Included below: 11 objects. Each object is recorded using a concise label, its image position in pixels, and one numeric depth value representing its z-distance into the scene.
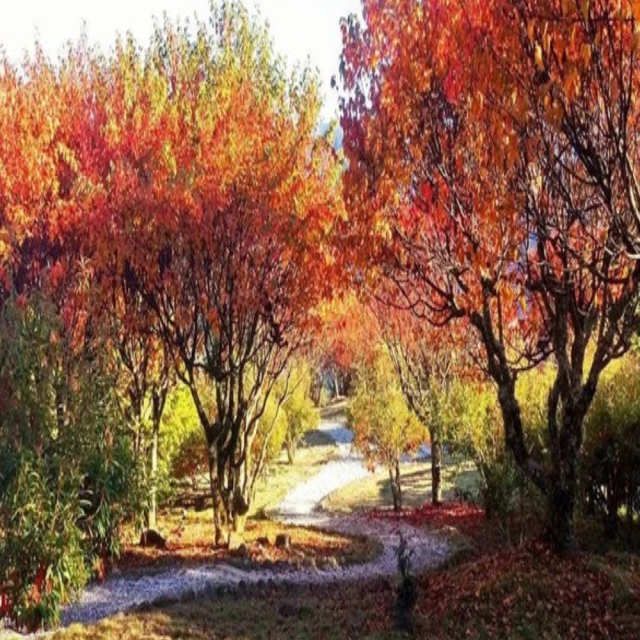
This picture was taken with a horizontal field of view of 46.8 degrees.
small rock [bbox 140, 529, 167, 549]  19.30
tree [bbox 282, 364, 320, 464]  41.38
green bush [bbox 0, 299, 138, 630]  7.61
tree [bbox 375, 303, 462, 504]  24.64
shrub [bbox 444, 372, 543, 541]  16.47
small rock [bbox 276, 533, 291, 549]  18.80
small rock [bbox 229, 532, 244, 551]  18.64
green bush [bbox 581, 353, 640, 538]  15.27
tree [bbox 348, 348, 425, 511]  26.98
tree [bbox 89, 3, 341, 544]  16.77
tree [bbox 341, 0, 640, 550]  6.25
